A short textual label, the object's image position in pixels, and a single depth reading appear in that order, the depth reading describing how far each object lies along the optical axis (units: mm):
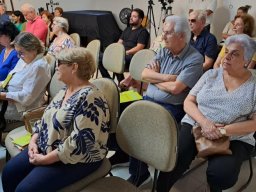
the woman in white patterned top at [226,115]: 1620
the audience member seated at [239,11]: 4364
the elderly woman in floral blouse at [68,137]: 1414
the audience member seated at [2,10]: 6362
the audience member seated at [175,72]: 1996
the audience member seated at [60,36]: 3494
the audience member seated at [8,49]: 2564
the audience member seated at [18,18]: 5605
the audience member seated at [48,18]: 5508
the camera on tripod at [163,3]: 5532
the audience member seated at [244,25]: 3318
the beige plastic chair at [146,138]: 1363
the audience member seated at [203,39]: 3031
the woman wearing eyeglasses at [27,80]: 2164
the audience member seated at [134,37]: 4074
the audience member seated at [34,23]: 4734
